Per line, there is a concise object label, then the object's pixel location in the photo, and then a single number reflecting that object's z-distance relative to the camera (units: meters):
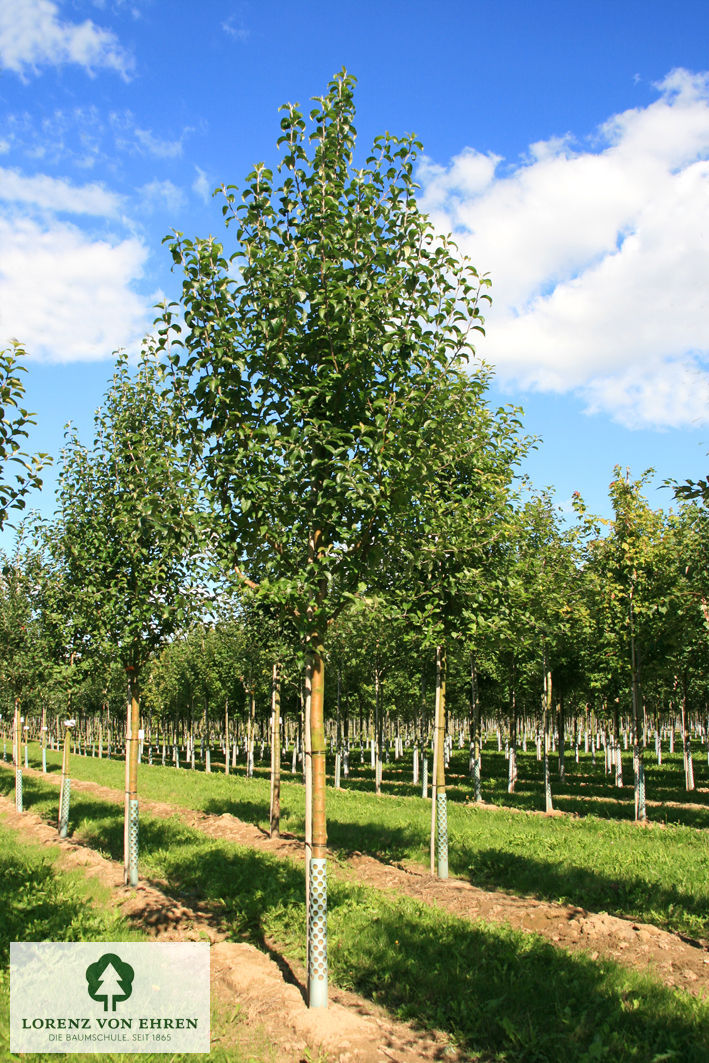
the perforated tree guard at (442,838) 12.66
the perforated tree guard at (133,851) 12.48
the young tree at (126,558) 12.84
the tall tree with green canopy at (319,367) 7.21
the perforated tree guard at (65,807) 17.41
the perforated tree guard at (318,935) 7.11
